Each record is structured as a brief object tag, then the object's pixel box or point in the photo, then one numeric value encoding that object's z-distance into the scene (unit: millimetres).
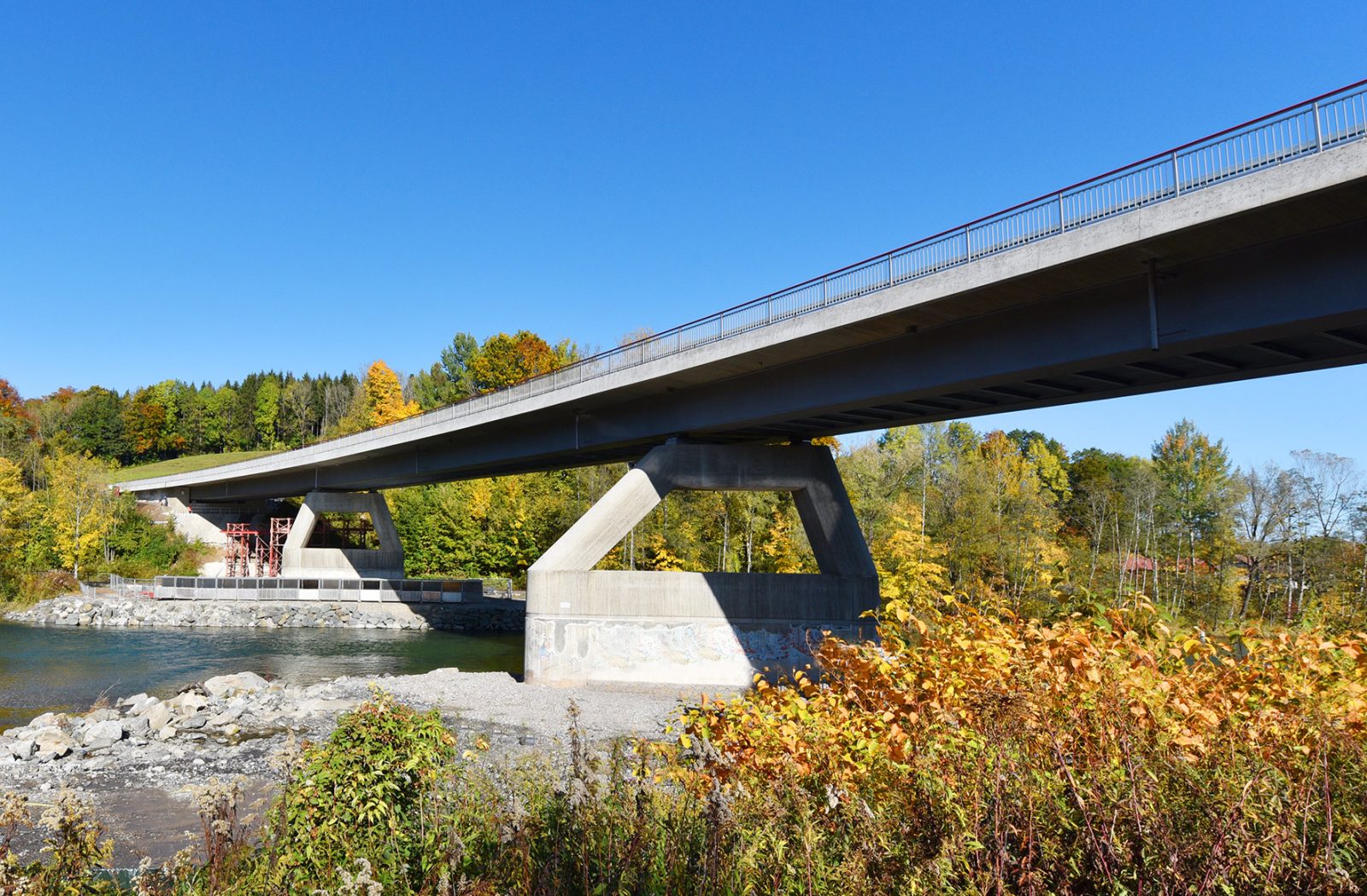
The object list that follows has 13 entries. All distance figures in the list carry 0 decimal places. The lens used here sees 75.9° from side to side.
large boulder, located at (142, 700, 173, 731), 18016
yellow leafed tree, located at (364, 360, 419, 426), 106062
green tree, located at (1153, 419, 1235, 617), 48391
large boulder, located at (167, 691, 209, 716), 19234
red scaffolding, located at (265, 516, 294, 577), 67750
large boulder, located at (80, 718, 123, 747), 16609
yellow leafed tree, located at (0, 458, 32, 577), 51375
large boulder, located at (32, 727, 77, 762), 15508
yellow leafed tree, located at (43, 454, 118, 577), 59281
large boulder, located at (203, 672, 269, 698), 22156
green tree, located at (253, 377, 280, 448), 131125
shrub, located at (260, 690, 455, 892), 5477
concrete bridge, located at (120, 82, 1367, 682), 14266
